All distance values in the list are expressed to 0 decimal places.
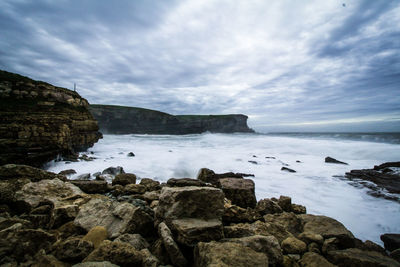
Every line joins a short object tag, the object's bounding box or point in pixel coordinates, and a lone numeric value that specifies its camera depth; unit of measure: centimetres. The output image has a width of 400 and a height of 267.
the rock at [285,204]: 430
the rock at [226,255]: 162
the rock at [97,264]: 146
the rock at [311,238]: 269
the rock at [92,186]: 427
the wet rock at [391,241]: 349
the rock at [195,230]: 203
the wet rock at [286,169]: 1068
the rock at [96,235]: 216
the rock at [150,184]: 478
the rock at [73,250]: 175
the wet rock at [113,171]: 822
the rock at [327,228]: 287
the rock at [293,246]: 244
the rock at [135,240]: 207
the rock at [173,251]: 190
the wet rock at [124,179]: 520
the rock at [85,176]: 684
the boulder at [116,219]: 238
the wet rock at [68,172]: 754
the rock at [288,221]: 330
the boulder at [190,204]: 235
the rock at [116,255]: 165
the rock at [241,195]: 425
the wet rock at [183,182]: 442
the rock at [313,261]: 215
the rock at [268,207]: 390
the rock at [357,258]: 226
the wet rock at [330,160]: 1354
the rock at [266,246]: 206
